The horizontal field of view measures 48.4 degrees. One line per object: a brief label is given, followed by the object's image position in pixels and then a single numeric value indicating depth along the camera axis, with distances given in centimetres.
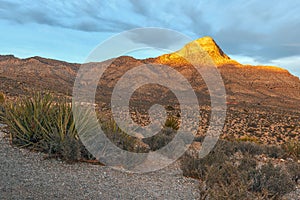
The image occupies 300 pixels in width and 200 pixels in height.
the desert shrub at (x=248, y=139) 1846
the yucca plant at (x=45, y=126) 745
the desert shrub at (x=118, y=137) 839
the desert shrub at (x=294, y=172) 822
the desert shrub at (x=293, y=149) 1257
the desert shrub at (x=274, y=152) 1238
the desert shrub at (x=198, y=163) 752
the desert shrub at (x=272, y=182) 649
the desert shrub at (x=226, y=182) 530
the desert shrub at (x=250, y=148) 1247
